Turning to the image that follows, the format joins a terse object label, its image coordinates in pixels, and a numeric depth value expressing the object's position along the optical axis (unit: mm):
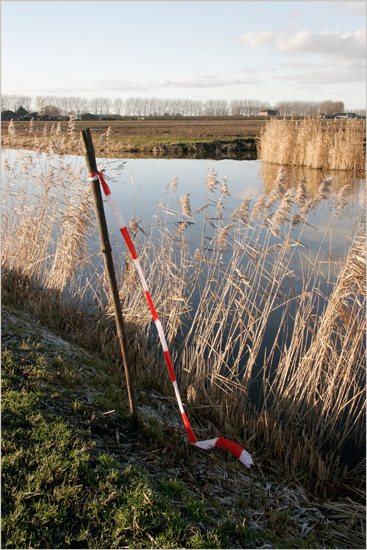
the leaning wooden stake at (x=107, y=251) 3057
